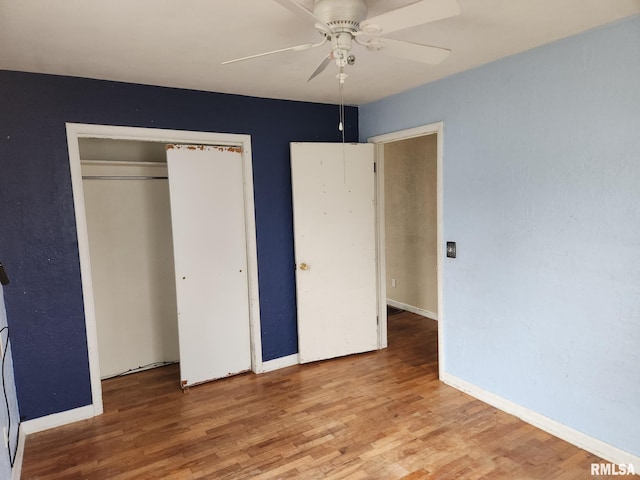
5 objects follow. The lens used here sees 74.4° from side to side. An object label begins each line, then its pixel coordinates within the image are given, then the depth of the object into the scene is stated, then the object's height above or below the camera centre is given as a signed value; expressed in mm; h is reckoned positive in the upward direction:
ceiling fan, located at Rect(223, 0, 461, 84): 1436 +640
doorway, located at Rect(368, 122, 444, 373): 3158 -150
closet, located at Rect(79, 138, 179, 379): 3457 -377
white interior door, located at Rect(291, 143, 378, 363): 3584 -401
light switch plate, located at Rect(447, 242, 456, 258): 3098 -391
